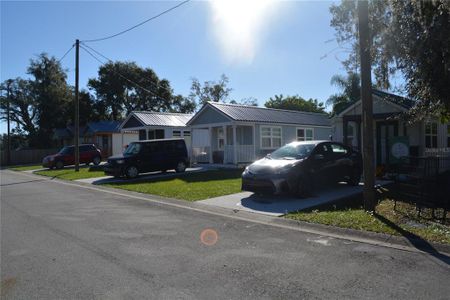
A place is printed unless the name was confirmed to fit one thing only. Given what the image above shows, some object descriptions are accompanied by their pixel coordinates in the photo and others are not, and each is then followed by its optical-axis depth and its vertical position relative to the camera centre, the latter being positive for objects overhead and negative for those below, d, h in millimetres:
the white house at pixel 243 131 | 23406 +1192
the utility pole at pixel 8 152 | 42434 -10
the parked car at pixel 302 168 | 10383 -594
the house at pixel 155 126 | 29094 +1852
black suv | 18344 -424
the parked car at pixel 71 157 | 28484 -486
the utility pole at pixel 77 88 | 23781 +3861
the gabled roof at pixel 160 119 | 29188 +2482
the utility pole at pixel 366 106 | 8227 +861
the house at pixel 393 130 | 16141 +717
